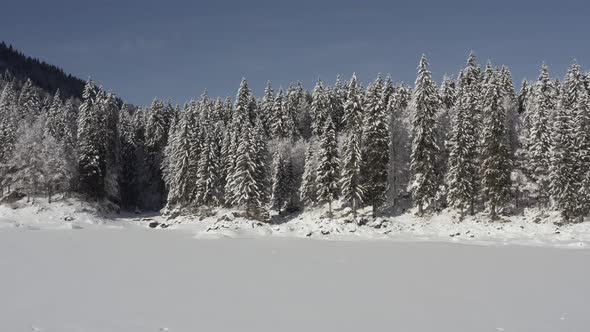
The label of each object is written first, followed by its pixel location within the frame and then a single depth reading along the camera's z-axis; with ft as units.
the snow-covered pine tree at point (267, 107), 299.79
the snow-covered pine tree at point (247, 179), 208.03
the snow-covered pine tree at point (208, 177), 228.84
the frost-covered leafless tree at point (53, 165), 226.17
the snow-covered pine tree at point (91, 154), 237.86
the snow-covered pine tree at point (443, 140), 206.18
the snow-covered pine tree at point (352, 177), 200.13
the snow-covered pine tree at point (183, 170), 240.53
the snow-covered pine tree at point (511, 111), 228.43
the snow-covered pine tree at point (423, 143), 196.94
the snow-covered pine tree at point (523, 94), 293.43
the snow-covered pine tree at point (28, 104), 296.63
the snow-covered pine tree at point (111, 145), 247.91
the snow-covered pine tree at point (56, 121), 264.52
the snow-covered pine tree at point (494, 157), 188.65
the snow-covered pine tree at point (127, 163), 289.66
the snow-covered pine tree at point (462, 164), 191.52
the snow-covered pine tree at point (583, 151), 175.32
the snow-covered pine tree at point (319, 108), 272.92
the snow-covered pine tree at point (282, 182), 233.14
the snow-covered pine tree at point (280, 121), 282.56
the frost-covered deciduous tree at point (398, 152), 225.97
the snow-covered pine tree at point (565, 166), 175.11
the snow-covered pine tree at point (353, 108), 225.97
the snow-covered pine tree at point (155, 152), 295.28
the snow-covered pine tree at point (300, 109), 305.12
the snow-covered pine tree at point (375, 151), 204.13
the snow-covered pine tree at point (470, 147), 192.24
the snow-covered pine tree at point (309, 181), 224.33
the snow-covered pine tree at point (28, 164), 225.76
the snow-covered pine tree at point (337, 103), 291.58
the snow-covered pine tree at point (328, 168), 207.51
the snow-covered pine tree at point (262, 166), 213.87
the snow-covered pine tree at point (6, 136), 235.40
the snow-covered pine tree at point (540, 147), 195.00
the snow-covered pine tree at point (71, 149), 233.39
